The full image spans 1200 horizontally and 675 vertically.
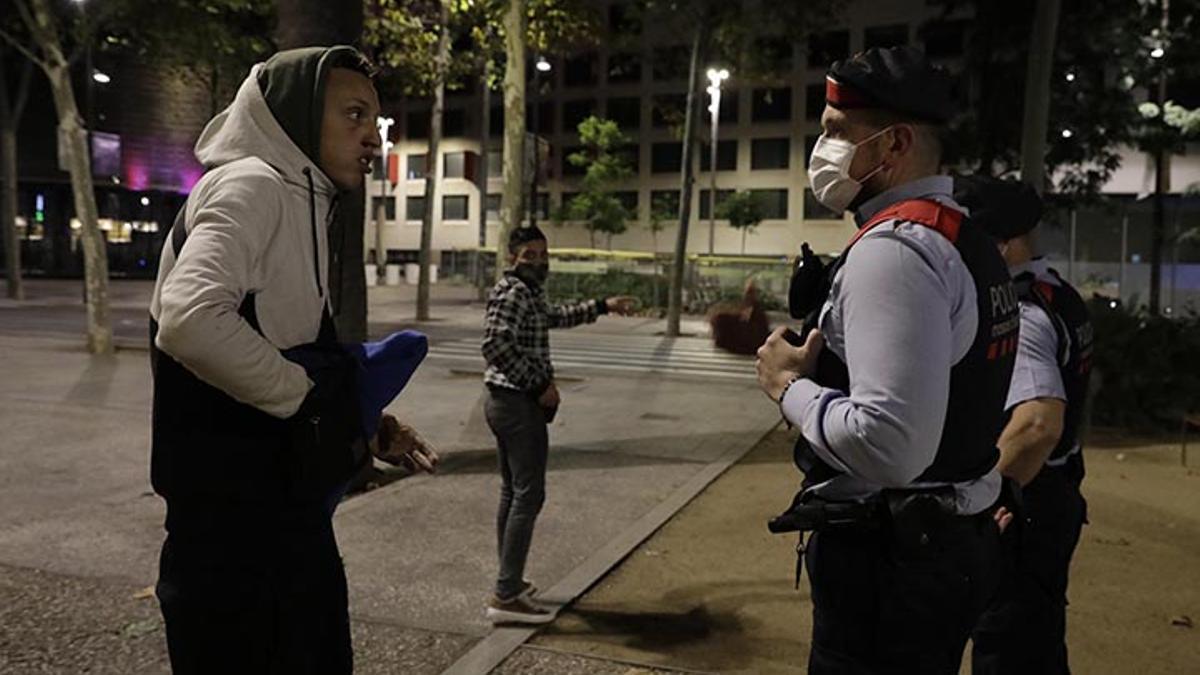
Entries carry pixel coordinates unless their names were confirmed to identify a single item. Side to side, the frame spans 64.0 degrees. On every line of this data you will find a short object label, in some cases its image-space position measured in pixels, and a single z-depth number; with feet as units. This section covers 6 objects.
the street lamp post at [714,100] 105.68
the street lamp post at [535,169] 51.88
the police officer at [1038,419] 9.53
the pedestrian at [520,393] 15.24
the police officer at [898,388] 6.22
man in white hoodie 6.36
